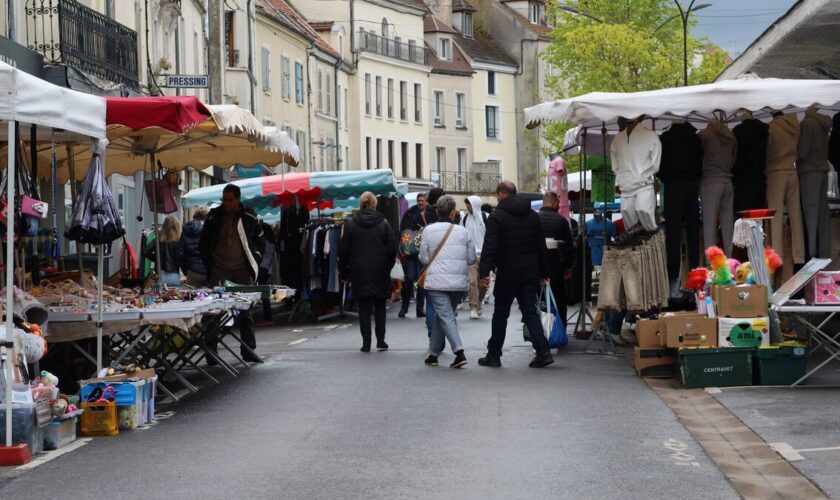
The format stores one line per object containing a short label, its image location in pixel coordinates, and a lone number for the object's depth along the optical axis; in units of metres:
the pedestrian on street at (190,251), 21.53
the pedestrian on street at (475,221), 26.45
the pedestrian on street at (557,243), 19.17
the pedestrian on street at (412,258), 25.52
